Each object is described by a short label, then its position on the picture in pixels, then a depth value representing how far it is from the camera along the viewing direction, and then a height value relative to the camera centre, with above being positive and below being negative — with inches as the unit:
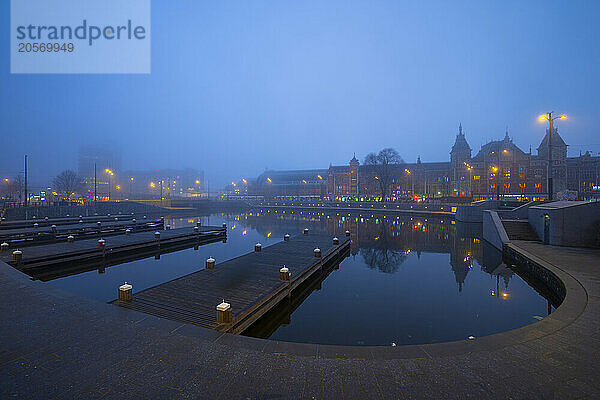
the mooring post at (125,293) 425.1 -150.9
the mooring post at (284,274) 544.4 -157.2
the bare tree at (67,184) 3303.2 +138.6
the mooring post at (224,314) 348.8 -150.1
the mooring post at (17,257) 689.6 -155.5
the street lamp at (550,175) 1044.8 +85.3
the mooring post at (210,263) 622.2 -154.3
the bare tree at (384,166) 3457.2 +389.7
